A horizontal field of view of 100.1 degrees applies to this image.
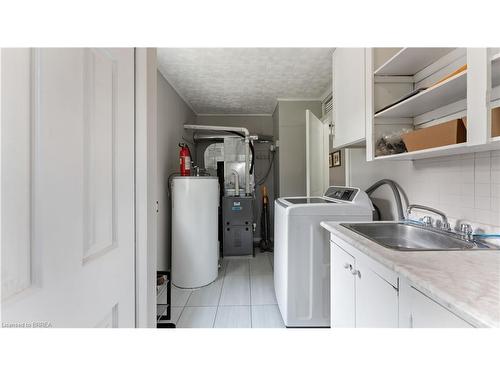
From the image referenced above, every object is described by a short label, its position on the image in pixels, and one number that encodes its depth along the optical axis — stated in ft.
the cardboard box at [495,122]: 2.40
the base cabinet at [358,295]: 2.67
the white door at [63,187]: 1.25
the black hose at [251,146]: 12.04
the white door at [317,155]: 6.88
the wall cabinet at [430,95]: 2.44
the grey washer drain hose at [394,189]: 5.08
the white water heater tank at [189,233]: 7.97
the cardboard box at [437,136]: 2.84
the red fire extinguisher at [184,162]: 8.64
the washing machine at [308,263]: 5.35
